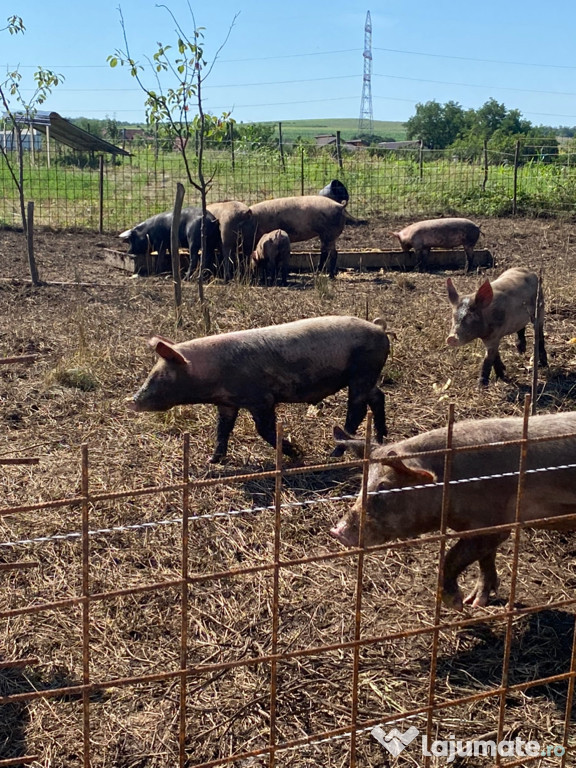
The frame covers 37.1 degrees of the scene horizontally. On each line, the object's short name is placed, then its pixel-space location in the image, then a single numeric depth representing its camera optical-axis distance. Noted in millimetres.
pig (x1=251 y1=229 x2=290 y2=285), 11438
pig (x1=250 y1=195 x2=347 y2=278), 12469
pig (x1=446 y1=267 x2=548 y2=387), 7094
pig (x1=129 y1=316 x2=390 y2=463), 5469
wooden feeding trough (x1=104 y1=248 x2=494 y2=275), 12617
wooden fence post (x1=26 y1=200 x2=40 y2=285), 10178
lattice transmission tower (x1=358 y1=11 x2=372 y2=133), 110238
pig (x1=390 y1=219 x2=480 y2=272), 12570
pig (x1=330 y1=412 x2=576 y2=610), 3646
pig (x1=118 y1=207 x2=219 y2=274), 12203
